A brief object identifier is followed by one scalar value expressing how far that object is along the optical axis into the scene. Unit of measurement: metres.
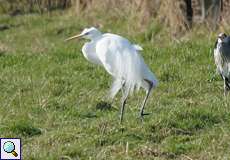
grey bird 18.31
